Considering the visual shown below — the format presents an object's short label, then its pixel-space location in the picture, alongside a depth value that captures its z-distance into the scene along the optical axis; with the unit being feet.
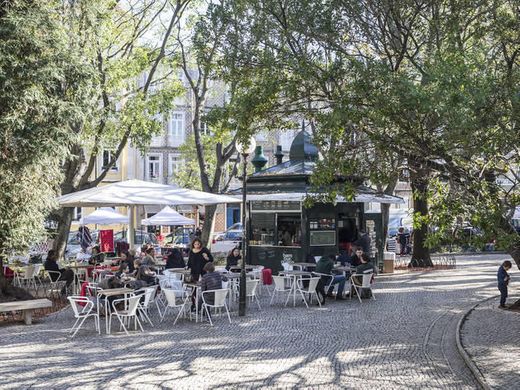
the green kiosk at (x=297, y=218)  66.64
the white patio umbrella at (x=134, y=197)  51.01
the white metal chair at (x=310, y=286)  48.26
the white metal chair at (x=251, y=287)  47.06
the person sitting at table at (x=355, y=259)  55.63
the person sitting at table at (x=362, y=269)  50.93
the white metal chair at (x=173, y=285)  43.01
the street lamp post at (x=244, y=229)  44.55
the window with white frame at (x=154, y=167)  158.23
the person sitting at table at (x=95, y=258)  64.81
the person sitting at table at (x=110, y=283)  42.27
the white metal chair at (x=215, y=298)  40.96
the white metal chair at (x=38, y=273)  59.96
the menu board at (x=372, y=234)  72.59
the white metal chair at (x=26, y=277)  58.85
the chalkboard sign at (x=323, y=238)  66.95
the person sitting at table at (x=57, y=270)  54.34
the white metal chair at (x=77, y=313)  37.32
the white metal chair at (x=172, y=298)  41.04
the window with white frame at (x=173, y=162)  159.02
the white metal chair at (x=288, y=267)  56.16
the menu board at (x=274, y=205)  67.15
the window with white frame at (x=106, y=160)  142.70
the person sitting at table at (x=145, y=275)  46.78
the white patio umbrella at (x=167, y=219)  89.56
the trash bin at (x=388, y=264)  75.05
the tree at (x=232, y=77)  40.06
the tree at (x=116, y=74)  58.29
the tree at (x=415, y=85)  31.22
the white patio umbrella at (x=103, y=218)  86.17
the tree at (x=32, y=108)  45.19
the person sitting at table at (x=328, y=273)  50.78
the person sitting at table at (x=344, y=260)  56.29
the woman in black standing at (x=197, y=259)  47.32
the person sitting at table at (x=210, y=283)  41.81
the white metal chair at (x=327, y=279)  50.01
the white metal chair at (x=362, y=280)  50.72
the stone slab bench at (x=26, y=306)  41.34
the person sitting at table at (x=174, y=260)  55.31
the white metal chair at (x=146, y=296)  39.90
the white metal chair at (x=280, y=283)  49.32
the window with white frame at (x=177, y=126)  161.07
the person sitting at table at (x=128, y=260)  51.91
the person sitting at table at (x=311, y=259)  58.27
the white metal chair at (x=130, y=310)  37.70
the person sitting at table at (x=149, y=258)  51.78
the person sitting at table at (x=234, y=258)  57.21
